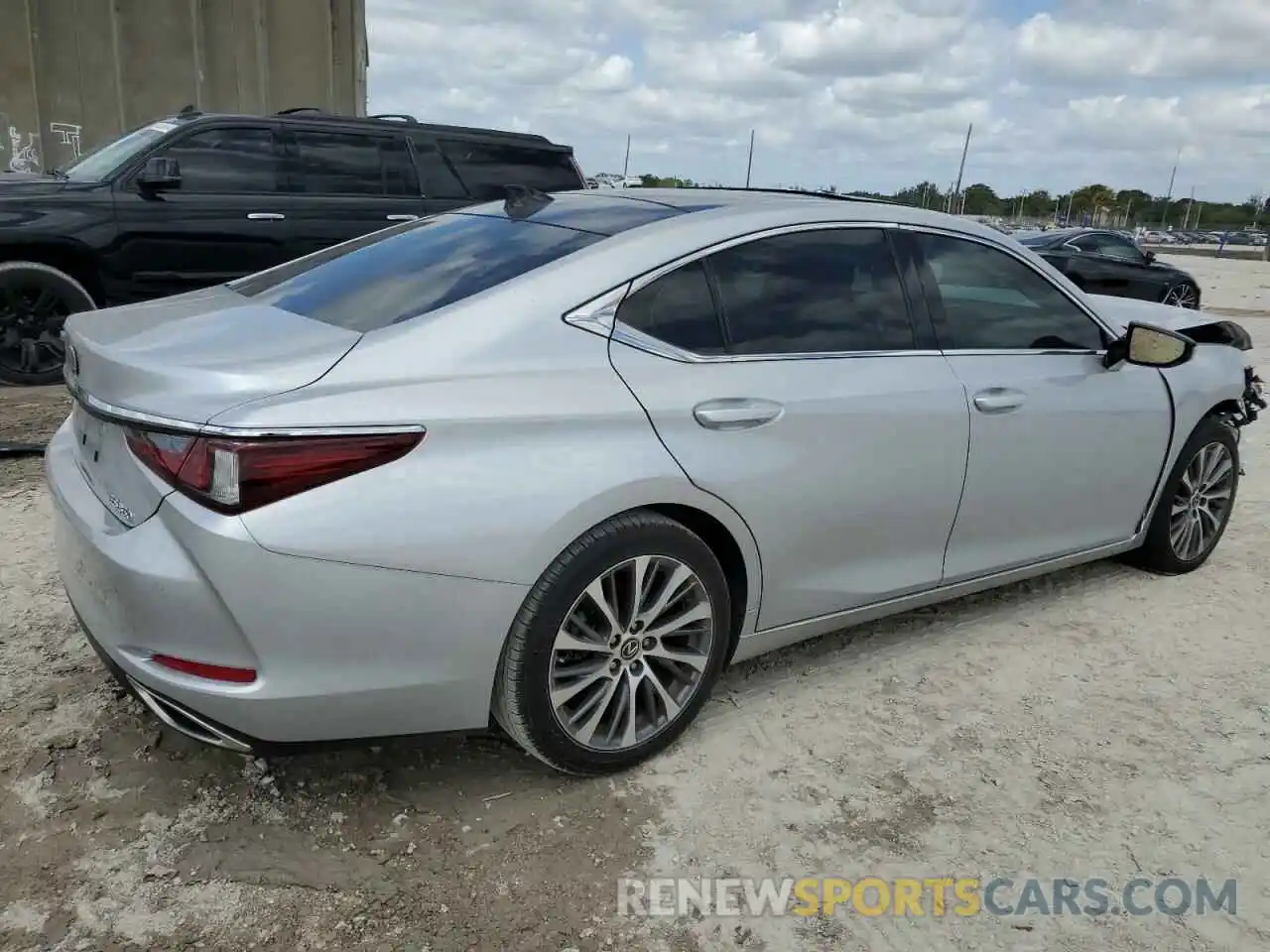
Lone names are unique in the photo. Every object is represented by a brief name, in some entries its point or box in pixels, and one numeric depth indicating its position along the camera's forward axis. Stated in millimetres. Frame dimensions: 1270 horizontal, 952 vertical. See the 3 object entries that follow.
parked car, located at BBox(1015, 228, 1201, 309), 14219
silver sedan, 2201
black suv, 6633
